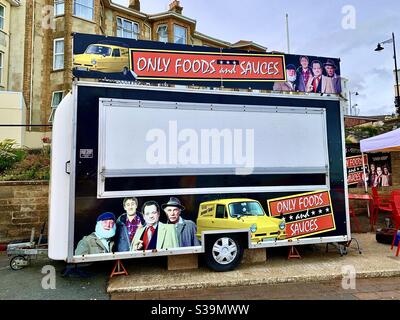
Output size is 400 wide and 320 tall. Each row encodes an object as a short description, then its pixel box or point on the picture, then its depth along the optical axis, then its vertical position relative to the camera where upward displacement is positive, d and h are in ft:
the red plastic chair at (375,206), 28.04 -2.30
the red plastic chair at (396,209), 22.26 -2.00
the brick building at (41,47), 59.52 +25.42
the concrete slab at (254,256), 19.51 -4.41
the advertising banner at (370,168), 32.86 +1.16
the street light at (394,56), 63.30 +25.78
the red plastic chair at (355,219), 28.35 -3.52
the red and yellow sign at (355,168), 33.14 +1.21
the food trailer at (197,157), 16.31 +1.38
